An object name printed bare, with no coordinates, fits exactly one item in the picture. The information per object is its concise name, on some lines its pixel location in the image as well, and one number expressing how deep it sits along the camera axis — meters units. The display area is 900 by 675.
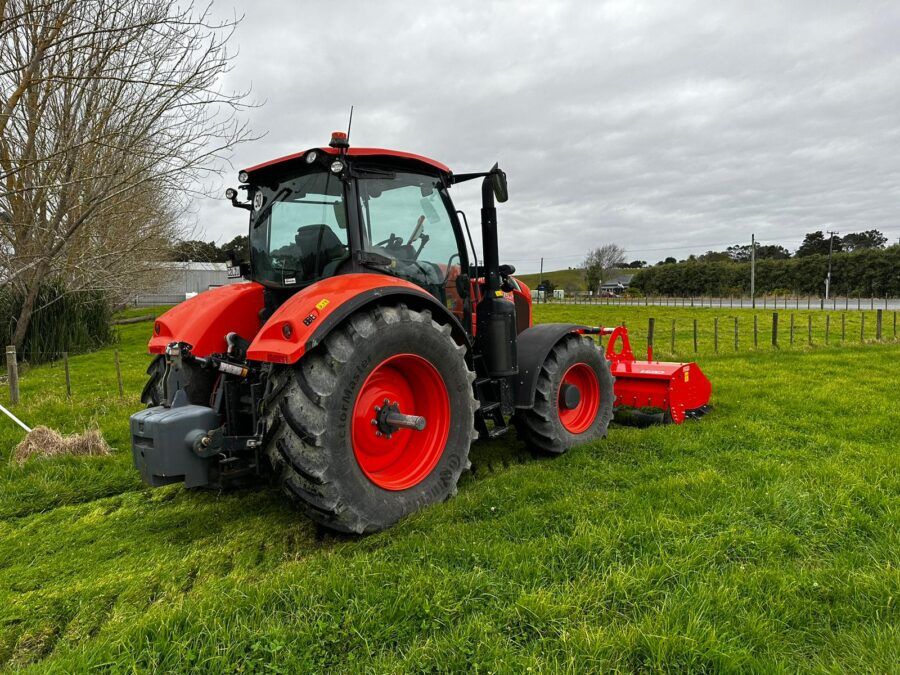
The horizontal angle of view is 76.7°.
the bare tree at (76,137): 6.14
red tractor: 2.79
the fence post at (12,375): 7.25
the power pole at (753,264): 41.61
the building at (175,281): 20.33
